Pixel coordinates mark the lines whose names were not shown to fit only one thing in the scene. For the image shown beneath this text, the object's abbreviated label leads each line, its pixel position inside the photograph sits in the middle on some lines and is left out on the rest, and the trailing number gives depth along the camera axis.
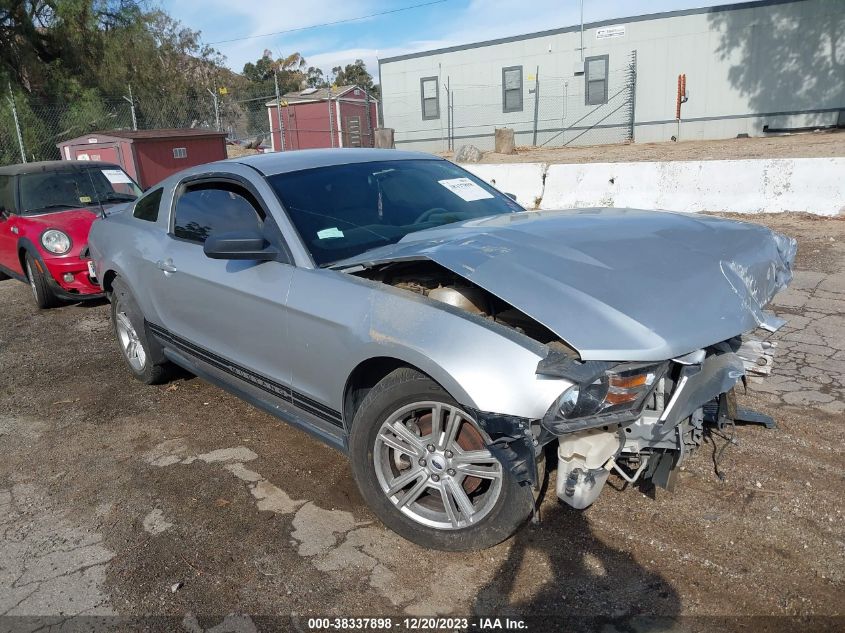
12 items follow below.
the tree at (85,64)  19.75
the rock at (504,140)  21.28
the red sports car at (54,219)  7.00
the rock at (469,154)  19.33
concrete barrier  8.88
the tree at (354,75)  76.38
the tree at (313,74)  73.28
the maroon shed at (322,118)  30.06
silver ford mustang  2.38
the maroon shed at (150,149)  12.24
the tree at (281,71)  70.38
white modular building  19.75
